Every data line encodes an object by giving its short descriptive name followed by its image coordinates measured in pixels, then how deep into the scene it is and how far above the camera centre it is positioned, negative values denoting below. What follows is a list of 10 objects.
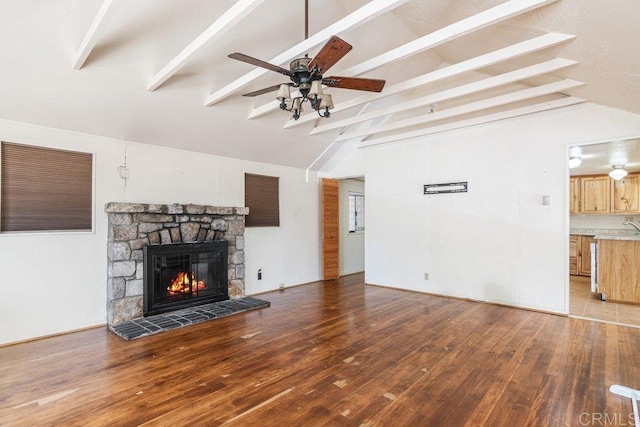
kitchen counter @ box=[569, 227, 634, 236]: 6.47 -0.34
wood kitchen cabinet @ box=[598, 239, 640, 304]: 4.79 -0.85
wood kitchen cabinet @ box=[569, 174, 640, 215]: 6.32 +0.41
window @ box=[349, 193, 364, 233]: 7.73 +0.08
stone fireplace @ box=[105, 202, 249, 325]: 3.84 -0.27
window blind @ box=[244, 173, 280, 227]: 5.61 +0.28
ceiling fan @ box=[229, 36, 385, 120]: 2.27 +1.14
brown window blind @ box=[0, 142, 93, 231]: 3.32 +0.30
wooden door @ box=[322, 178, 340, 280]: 6.66 -0.31
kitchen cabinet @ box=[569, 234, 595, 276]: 6.67 -0.85
